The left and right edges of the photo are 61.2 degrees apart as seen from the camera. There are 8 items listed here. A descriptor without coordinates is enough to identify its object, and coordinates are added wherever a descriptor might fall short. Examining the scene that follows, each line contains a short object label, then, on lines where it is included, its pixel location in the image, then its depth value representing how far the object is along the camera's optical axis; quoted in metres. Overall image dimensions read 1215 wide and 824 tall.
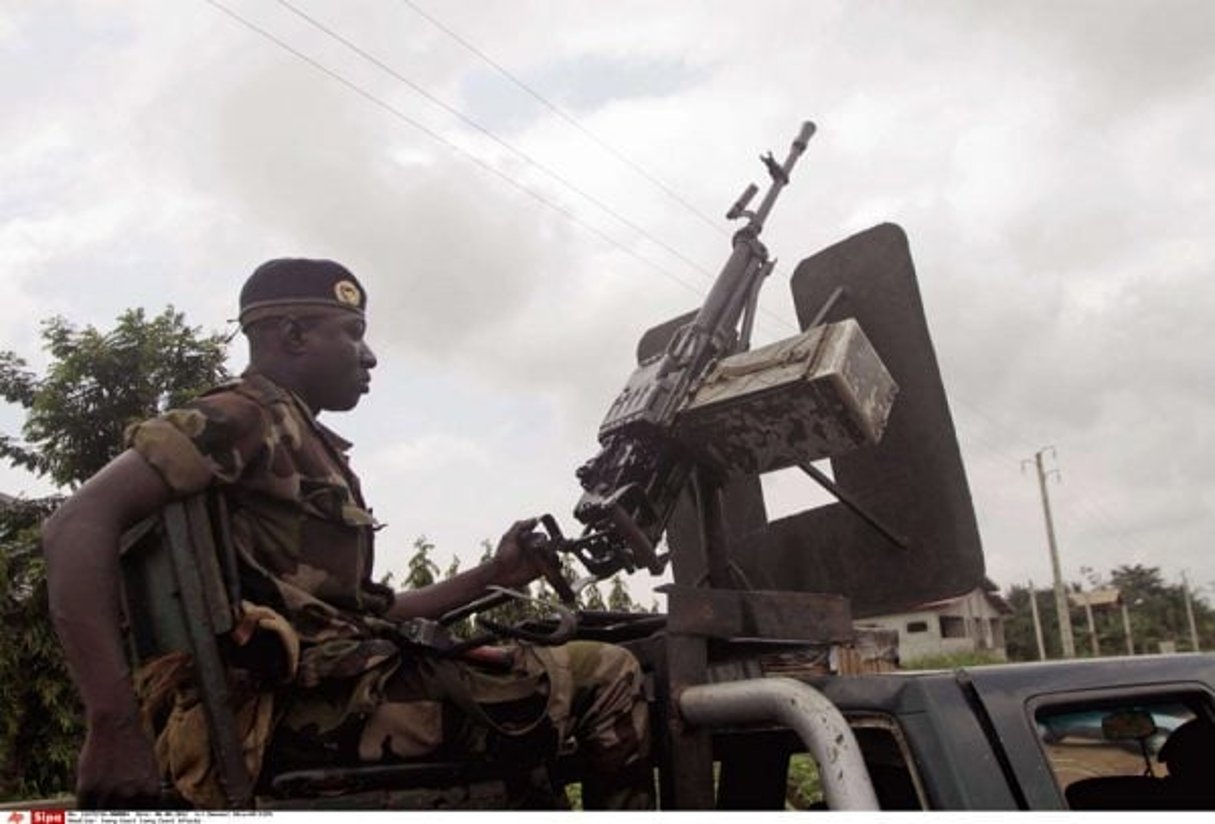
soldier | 1.56
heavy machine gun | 2.57
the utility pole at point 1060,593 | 31.91
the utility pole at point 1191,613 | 53.69
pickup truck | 1.54
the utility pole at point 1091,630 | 40.44
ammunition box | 2.34
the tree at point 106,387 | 7.89
